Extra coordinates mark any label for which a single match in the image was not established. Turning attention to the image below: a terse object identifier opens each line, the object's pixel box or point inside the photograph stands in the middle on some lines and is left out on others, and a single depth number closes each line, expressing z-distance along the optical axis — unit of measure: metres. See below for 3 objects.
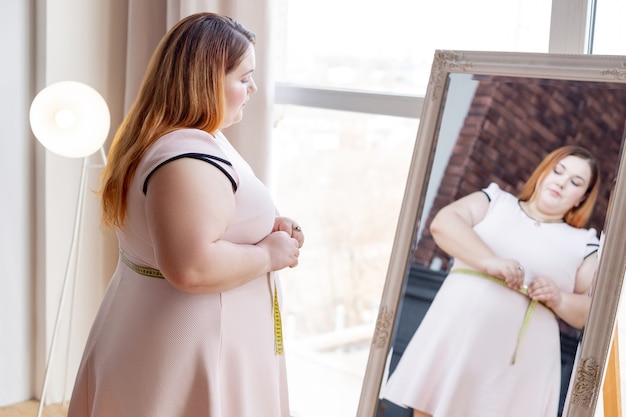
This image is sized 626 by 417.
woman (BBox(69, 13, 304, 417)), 1.66
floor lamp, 2.63
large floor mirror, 1.65
